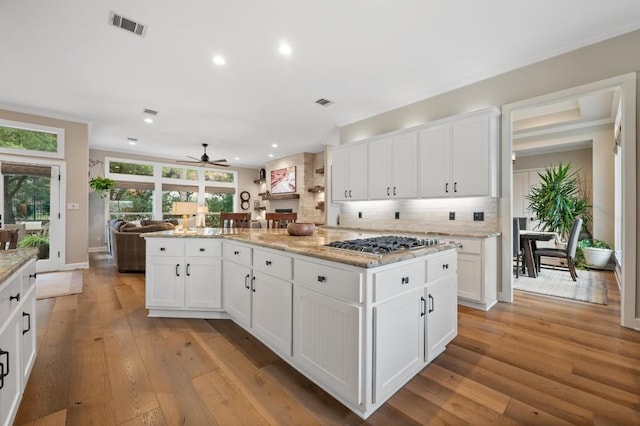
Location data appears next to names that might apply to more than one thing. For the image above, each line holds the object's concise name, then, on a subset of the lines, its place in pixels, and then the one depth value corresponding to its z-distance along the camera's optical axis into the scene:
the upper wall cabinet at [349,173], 4.75
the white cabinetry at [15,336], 1.23
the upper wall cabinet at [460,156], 3.30
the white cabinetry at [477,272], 3.11
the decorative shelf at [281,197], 8.57
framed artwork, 8.72
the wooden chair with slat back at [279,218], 4.26
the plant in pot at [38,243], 4.82
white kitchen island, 1.46
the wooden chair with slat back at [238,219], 3.89
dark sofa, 4.88
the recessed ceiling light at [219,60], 3.16
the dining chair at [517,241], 4.27
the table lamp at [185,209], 2.98
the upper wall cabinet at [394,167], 4.03
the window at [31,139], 4.70
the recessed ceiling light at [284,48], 2.91
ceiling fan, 7.21
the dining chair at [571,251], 4.29
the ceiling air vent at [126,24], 2.50
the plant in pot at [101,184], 6.92
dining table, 4.34
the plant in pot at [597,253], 4.82
